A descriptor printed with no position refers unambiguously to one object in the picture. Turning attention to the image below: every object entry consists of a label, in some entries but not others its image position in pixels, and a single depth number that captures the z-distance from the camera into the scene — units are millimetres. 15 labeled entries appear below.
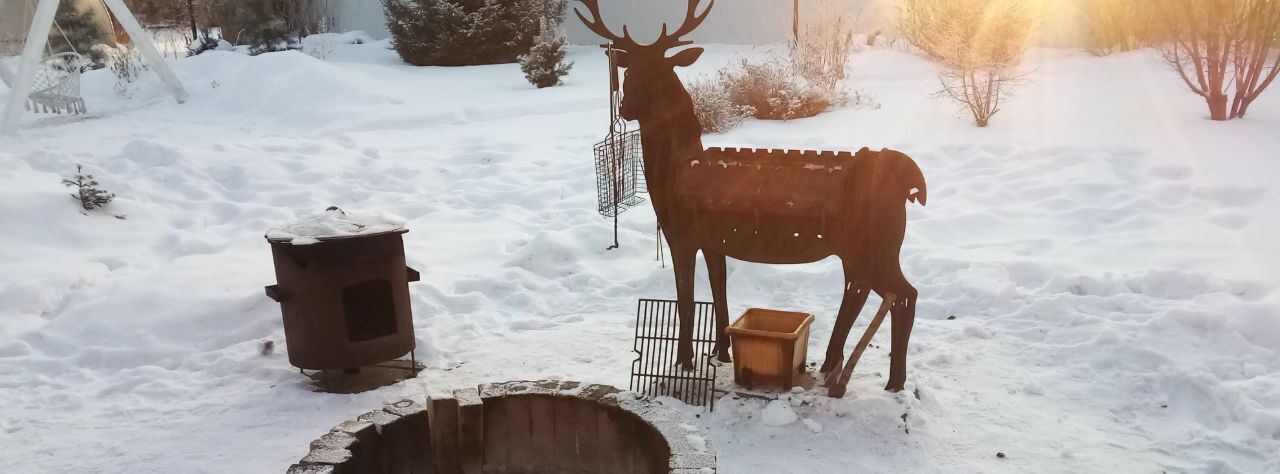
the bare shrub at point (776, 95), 12047
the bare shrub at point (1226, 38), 8734
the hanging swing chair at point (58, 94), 13102
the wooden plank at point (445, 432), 3378
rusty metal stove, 4672
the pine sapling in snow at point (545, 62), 15656
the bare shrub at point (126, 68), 15711
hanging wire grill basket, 7098
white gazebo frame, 11250
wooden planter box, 4441
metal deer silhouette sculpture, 4176
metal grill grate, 4566
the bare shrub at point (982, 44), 10930
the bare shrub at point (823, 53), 13375
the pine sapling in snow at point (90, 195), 7441
